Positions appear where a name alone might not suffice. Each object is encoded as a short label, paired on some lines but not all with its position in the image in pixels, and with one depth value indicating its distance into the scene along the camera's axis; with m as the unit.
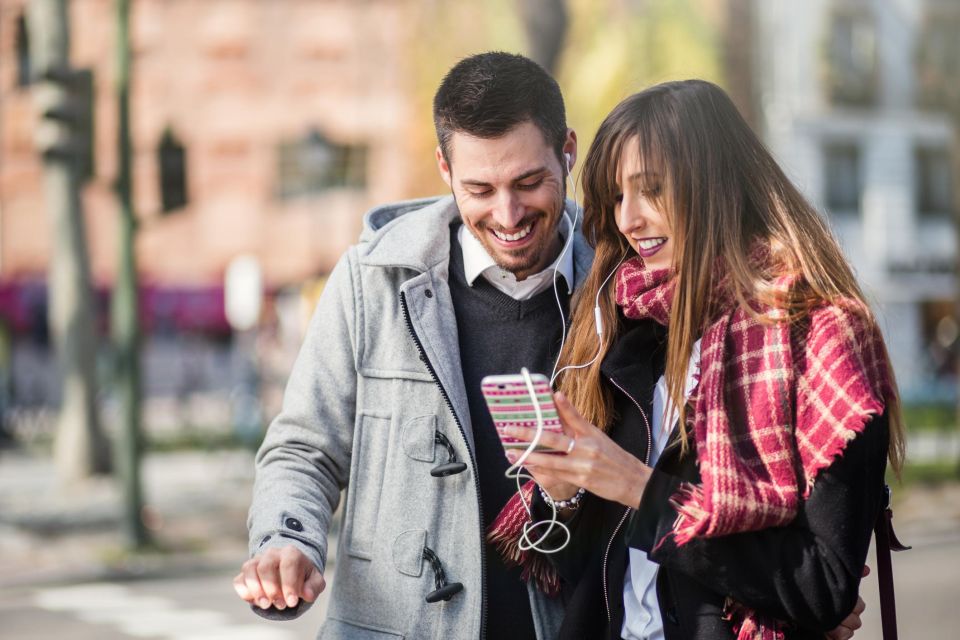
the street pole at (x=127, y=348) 10.52
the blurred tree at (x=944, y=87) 15.55
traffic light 9.93
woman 2.12
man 2.67
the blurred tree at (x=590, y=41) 24.89
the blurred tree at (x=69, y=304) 12.94
